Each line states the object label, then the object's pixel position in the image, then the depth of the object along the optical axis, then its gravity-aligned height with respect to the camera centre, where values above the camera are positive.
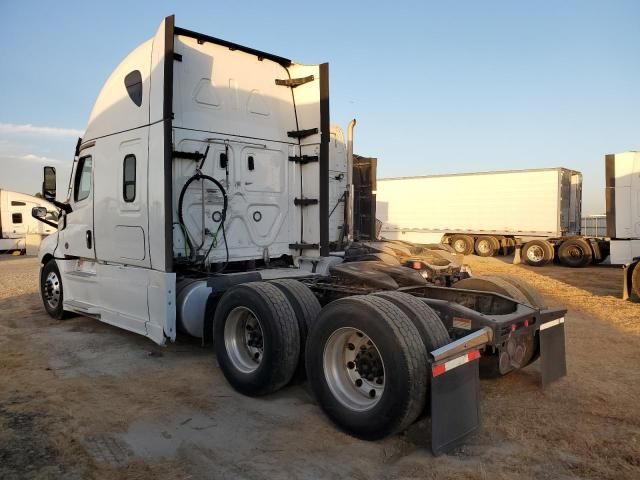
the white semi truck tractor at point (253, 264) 3.64 -0.40
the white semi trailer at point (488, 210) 20.77 +1.07
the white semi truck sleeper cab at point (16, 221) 25.50 +0.75
